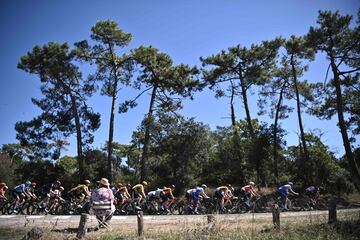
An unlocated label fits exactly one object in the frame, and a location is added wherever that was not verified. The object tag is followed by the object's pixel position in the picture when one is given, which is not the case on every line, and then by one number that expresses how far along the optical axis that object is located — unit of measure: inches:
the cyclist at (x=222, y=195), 742.5
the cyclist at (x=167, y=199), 764.6
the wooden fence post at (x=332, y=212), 428.1
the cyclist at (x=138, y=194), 738.8
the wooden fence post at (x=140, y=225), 390.2
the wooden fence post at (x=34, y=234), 362.6
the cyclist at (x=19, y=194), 680.4
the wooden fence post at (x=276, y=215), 424.5
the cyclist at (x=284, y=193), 766.5
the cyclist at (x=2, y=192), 676.1
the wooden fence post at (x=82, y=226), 366.9
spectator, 409.1
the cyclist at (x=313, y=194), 858.1
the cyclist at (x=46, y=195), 695.1
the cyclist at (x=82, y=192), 685.8
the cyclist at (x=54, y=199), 695.1
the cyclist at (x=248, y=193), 754.2
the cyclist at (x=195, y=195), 740.0
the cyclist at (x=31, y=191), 695.1
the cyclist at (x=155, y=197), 762.2
